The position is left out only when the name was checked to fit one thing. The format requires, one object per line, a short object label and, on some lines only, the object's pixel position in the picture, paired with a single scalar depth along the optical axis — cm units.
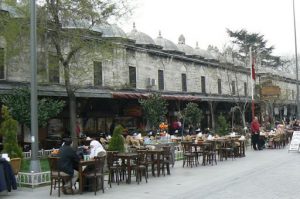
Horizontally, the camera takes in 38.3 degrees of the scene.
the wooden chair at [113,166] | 1248
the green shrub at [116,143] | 1424
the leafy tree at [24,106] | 1856
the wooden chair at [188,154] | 1617
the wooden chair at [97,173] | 1098
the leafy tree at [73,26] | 1789
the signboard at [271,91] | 2900
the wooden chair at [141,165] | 1257
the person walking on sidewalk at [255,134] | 2273
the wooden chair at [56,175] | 1089
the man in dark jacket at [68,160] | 1083
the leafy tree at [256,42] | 6475
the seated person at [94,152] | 1131
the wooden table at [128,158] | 1241
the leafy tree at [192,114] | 2864
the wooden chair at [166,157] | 1407
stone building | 2025
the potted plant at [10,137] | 1327
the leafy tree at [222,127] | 2536
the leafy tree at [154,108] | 2528
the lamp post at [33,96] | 1259
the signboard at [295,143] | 2128
